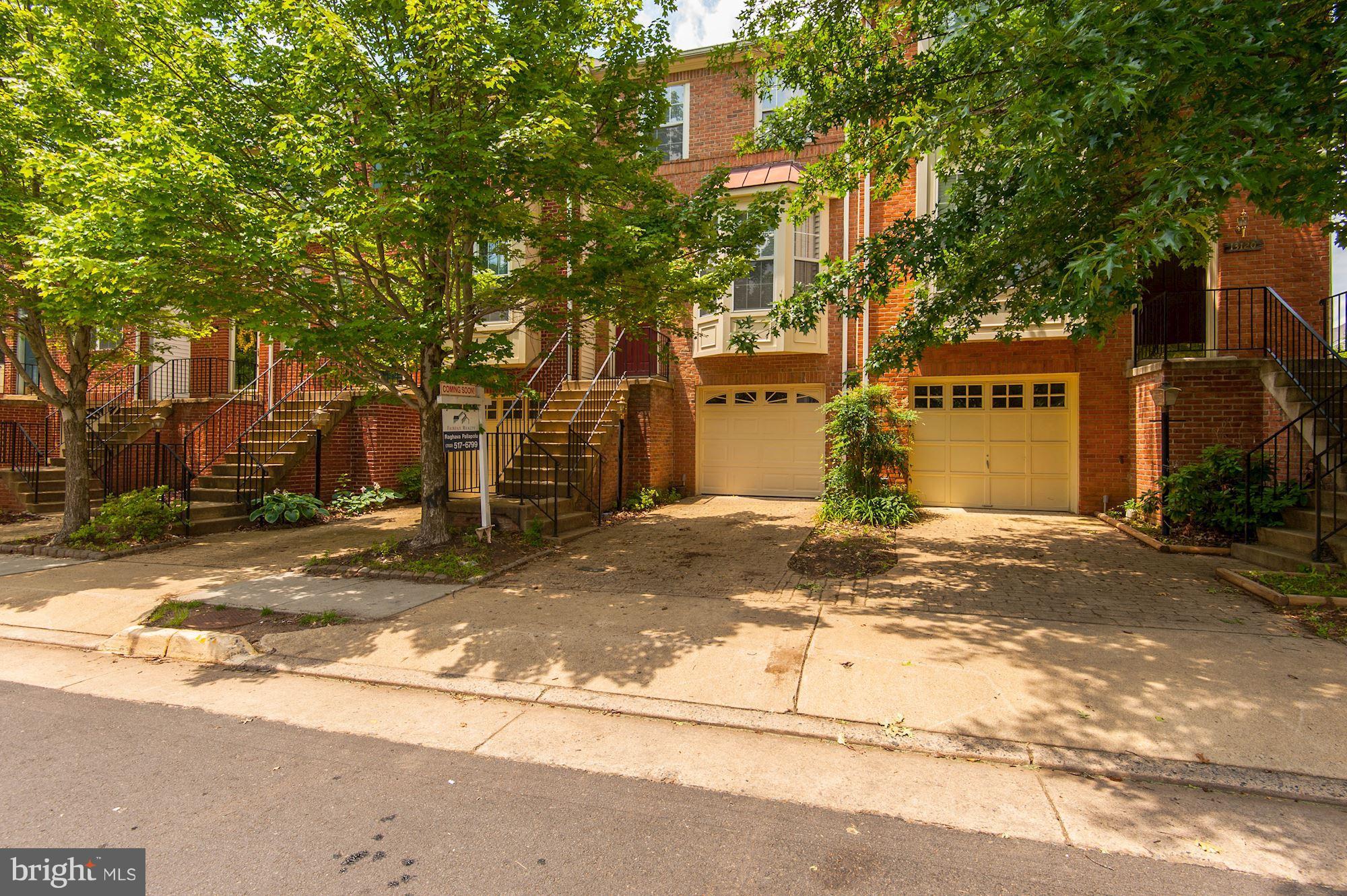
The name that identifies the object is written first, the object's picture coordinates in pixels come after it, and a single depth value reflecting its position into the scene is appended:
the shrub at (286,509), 10.65
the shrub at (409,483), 13.15
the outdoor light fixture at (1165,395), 8.20
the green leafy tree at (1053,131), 4.09
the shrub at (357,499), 12.02
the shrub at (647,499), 11.95
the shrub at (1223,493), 7.75
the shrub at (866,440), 10.64
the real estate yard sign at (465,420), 7.63
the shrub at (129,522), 8.84
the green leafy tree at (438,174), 5.91
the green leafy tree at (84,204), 5.69
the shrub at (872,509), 10.27
